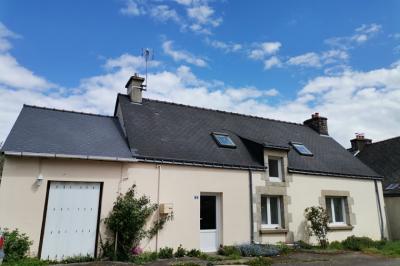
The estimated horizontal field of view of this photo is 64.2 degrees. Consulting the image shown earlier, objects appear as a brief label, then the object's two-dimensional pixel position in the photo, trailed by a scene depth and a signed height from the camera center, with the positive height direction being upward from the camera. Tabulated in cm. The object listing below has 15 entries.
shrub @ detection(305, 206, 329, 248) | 1186 -26
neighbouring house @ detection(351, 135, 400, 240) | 1547 +295
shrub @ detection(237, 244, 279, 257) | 1009 -107
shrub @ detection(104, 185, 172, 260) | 873 -19
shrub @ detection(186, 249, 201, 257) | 973 -111
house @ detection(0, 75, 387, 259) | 848 +121
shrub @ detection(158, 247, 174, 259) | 929 -107
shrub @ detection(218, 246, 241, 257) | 1002 -108
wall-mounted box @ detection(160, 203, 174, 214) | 953 +21
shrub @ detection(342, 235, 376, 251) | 1202 -96
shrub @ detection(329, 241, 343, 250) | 1206 -104
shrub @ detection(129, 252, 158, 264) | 860 -114
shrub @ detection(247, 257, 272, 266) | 853 -120
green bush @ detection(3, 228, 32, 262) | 754 -72
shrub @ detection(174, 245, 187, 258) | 955 -107
